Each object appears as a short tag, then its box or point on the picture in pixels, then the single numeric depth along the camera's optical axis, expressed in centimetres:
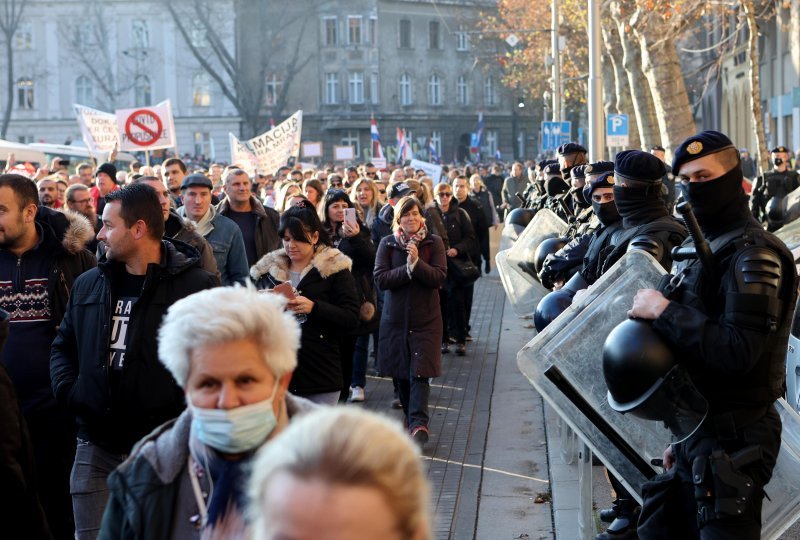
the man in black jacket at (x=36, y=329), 604
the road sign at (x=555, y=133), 3331
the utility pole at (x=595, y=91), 1923
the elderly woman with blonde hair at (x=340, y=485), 199
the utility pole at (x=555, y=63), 3591
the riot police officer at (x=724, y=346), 436
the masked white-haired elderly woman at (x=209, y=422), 305
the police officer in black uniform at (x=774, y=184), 1897
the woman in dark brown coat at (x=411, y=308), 952
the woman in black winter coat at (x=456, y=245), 1416
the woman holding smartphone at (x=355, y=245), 1080
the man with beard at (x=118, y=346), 508
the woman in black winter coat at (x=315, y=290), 722
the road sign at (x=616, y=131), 2423
